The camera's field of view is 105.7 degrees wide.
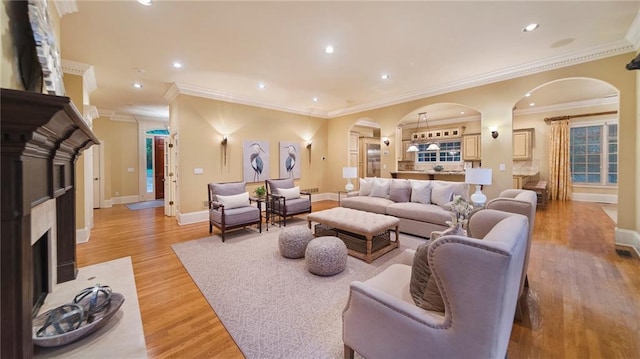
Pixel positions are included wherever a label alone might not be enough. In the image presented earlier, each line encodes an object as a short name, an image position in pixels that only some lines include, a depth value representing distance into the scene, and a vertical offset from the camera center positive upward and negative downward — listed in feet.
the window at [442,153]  29.14 +2.61
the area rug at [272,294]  5.79 -3.88
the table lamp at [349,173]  19.93 +0.09
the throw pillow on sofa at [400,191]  15.85 -1.10
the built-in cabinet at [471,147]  26.30 +2.95
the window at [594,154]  22.91 +1.91
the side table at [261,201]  15.44 -1.65
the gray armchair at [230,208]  13.48 -1.96
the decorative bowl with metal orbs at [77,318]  5.04 -3.27
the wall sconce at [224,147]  18.76 +2.18
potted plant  16.22 -1.13
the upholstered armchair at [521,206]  6.45 -0.89
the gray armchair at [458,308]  3.01 -1.96
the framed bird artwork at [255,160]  20.13 +1.25
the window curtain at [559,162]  23.72 +1.13
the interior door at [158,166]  28.07 +1.14
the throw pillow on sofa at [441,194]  14.19 -1.18
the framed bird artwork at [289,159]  22.50 +1.47
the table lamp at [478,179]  12.44 -0.27
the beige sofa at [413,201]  13.28 -1.74
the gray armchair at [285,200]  16.57 -1.77
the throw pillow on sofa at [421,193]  15.01 -1.17
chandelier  25.82 +6.51
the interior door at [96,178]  22.70 -0.18
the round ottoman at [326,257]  8.96 -3.07
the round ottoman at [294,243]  10.66 -2.99
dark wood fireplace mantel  3.45 -0.18
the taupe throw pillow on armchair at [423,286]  3.81 -1.87
